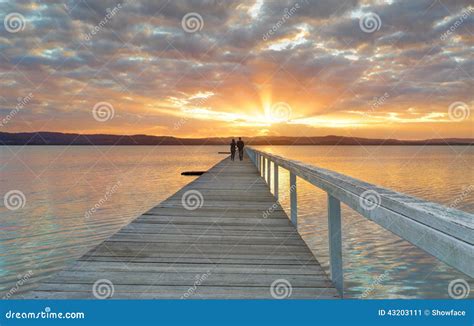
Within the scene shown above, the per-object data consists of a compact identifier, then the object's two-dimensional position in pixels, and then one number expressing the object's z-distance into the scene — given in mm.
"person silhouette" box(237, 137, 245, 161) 25869
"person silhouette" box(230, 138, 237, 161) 27069
